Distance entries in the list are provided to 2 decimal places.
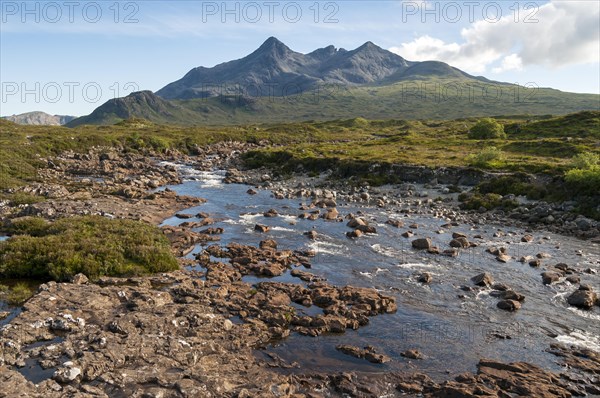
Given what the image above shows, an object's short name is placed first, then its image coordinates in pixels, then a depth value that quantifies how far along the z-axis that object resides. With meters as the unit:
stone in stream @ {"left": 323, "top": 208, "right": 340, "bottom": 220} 43.15
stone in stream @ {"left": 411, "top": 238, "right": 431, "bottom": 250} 33.81
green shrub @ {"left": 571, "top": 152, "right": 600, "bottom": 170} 48.50
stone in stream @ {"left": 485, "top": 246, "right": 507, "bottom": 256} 32.66
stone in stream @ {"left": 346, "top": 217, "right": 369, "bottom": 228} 39.26
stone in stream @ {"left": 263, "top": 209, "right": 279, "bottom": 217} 43.94
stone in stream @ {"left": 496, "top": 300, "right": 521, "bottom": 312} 23.47
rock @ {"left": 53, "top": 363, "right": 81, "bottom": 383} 14.31
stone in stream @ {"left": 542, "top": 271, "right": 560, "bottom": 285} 27.22
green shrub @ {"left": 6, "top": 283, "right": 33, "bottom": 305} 20.62
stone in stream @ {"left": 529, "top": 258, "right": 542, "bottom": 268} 30.21
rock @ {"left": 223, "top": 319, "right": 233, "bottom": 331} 19.36
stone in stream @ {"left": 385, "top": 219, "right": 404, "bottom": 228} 40.53
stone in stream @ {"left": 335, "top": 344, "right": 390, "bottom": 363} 18.09
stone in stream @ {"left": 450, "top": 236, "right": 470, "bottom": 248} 34.44
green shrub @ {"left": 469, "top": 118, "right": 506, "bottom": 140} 99.69
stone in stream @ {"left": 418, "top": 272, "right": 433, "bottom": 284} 27.08
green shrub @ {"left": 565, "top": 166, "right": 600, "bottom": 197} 43.12
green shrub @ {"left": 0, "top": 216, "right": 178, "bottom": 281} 24.00
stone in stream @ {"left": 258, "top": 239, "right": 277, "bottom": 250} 32.90
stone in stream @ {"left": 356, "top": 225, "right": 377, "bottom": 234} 38.31
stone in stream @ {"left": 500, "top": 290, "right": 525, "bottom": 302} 24.45
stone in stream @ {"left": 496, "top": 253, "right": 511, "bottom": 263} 31.28
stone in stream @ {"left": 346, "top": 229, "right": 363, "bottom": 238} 36.94
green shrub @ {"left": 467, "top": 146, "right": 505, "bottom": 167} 59.40
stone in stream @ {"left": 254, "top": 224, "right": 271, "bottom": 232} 38.19
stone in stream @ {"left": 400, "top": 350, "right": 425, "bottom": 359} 18.58
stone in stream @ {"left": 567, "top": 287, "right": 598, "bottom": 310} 23.75
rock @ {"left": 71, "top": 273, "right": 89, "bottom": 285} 22.57
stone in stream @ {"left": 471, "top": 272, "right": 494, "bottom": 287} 26.64
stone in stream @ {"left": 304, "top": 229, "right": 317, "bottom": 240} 36.47
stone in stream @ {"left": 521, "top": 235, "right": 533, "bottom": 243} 36.27
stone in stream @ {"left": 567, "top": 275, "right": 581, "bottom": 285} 27.16
